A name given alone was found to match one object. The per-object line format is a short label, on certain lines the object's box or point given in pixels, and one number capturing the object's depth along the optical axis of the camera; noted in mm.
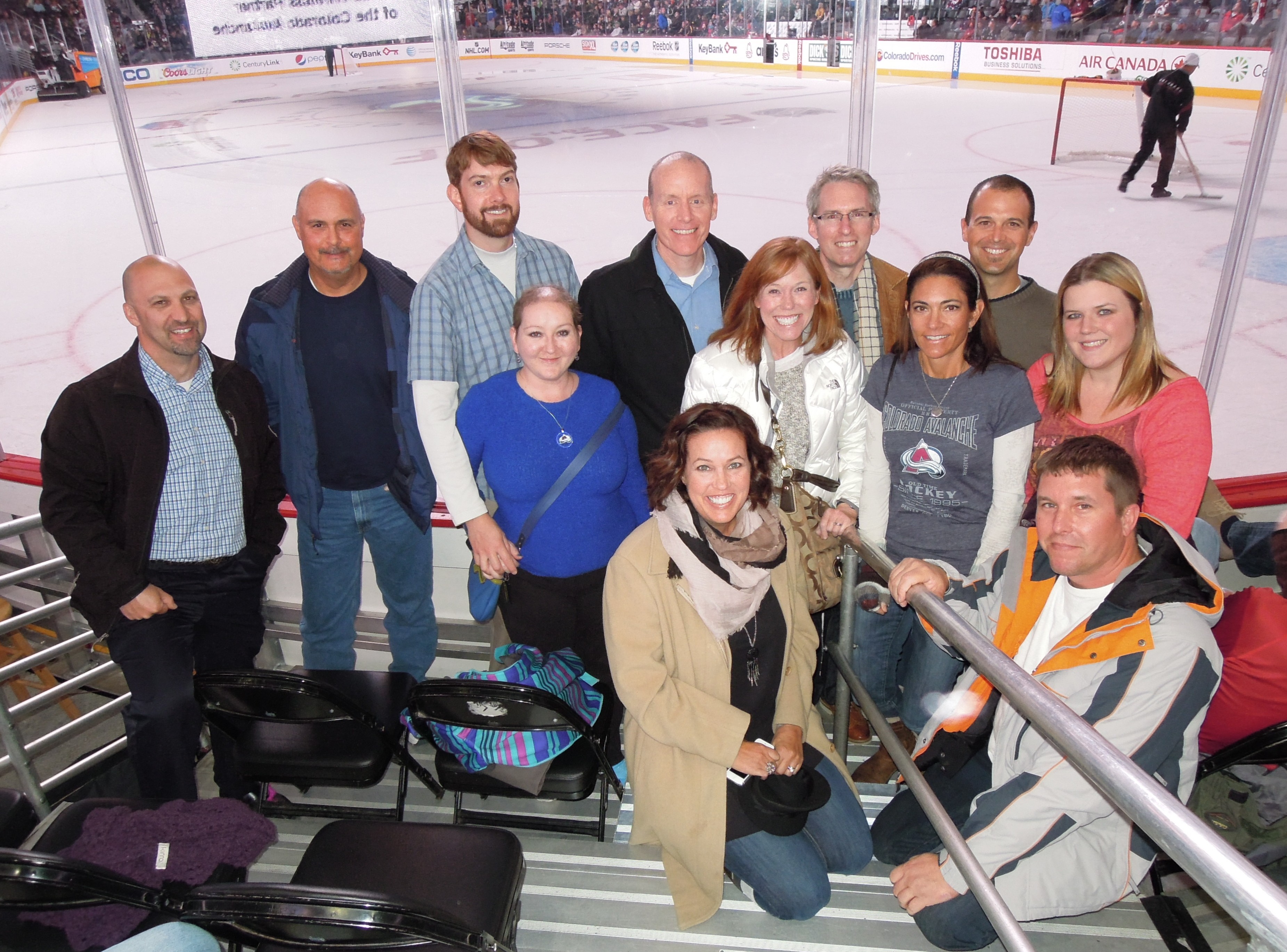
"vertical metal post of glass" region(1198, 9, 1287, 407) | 3057
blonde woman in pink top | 1759
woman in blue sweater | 2021
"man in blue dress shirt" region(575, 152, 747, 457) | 2207
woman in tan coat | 1776
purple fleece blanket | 1560
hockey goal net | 7465
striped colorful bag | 1844
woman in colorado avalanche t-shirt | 1845
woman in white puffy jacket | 2025
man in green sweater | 2217
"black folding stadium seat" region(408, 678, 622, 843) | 1704
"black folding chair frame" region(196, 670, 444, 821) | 1774
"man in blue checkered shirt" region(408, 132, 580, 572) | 2184
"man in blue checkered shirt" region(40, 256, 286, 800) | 2055
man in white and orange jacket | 1432
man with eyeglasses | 2193
